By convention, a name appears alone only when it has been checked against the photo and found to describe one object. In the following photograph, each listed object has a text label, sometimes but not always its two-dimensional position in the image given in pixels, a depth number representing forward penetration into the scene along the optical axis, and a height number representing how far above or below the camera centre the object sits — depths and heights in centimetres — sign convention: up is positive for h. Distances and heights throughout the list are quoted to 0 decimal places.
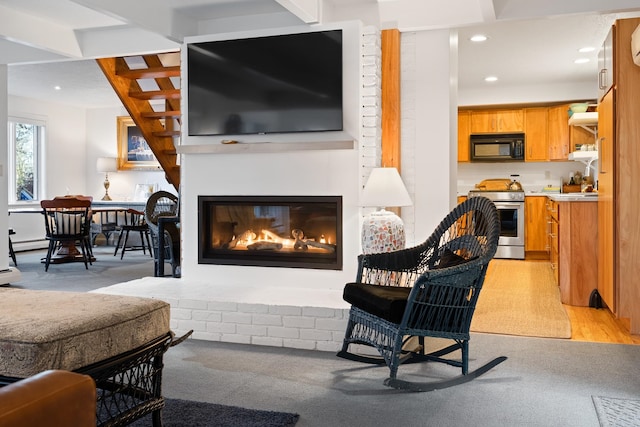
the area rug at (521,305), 388 -73
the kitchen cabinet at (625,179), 378 +21
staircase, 558 +114
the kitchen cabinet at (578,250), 458 -30
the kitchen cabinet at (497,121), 820 +127
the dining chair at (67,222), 685 -11
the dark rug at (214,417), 226 -80
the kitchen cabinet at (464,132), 839 +112
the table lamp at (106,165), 938 +74
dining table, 719 -51
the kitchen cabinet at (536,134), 808 +105
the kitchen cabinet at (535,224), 792 -17
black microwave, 812 +88
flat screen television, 395 +88
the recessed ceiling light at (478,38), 535 +158
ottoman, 171 -39
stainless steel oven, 762 -12
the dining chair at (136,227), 773 -20
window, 898 +83
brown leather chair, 86 -29
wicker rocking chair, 265 -39
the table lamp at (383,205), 363 +4
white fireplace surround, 384 +26
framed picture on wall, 952 +102
